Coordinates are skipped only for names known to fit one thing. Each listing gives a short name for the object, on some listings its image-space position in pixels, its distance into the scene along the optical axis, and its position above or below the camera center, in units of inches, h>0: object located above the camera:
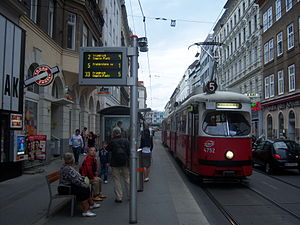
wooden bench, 254.1 -39.3
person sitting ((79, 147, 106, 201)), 300.0 -34.6
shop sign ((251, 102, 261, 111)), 1353.8 +118.6
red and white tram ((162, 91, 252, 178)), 389.1 -0.4
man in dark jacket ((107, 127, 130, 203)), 306.7 -23.8
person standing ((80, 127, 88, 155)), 797.6 -10.6
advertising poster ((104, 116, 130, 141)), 594.4 +20.2
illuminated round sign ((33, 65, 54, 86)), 455.5 +85.5
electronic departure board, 248.2 +52.5
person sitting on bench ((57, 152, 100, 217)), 251.3 -39.9
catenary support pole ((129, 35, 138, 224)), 234.7 -1.4
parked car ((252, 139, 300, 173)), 526.9 -32.8
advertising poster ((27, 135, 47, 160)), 504.7 -21.6
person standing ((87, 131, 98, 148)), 680.4 -10.9
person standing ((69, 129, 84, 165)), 591.2 -16.9
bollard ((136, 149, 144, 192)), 353.2 -53.7
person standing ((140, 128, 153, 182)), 422.6 -22.0
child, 415.3 -31.3
